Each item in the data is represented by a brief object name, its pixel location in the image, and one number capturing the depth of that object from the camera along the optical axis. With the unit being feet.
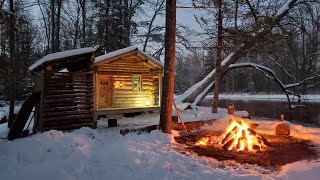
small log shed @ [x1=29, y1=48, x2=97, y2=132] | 37.06
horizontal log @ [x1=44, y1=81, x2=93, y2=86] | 37.81
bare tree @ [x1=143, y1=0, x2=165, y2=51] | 95.12
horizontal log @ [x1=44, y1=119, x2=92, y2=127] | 37.17
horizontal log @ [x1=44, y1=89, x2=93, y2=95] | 37.47
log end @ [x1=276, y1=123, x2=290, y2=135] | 39.91
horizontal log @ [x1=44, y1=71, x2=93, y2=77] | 37.63
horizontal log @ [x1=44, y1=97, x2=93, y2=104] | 37.23
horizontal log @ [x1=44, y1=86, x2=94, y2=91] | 37.52
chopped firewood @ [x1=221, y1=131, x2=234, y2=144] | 33.04
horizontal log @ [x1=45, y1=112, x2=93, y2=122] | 37.01
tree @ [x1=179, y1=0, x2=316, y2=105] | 56.75
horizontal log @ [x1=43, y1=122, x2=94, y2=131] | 36.81
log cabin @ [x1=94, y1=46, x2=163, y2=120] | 56.08
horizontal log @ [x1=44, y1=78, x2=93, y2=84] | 37.82
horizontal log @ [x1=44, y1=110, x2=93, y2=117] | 37.02
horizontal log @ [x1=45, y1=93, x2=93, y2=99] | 37.58
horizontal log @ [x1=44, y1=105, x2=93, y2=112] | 37.09
